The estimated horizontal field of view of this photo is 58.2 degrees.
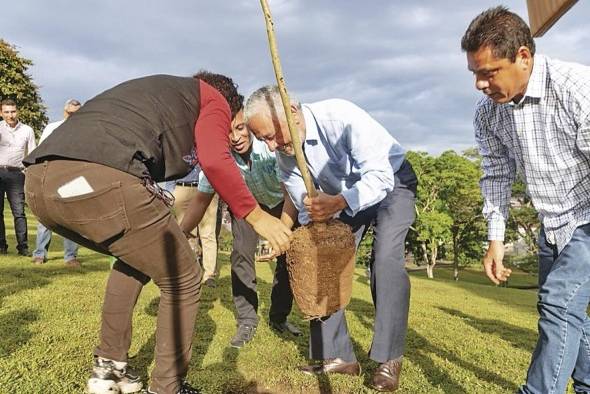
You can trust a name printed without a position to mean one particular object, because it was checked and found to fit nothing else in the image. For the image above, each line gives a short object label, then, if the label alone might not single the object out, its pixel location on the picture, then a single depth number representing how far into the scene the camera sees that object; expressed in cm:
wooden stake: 289
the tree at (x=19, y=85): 4281
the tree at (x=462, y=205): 4359
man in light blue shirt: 349
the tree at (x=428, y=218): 4181
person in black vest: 269
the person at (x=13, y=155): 904
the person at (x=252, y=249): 488
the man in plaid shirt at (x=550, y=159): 262
